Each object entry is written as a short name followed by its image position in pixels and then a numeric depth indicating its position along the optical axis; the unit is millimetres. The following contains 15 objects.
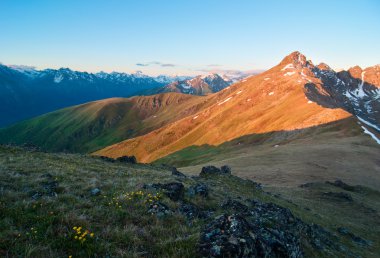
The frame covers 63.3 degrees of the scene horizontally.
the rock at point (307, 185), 46012
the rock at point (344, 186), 47538
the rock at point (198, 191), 19031
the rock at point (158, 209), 12664
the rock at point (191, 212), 13855
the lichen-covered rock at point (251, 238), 9344
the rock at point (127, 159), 39938
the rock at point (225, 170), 39738
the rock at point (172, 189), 16188
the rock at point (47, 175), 18516
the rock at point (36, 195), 13367
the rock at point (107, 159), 37712
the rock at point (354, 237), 25558
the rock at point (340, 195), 41266
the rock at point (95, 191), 15373
